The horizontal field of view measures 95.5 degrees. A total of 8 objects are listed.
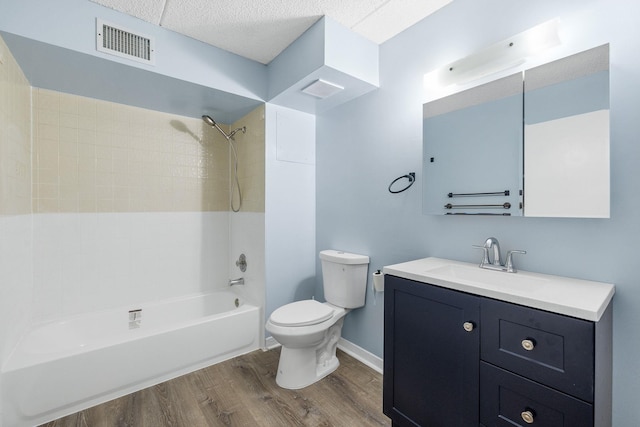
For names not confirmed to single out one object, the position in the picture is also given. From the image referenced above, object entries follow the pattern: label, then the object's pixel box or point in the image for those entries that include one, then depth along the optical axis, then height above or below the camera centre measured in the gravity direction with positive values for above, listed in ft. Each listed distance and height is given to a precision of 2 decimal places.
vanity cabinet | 2.96 -1.85
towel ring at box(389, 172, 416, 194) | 6.04 +0.70
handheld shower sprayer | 8.39 +2.24
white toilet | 6.02 -2.36
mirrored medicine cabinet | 3.82 +1.04
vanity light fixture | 4.21 +2.52
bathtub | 5.08 -3.00
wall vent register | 5.50 +3.34
